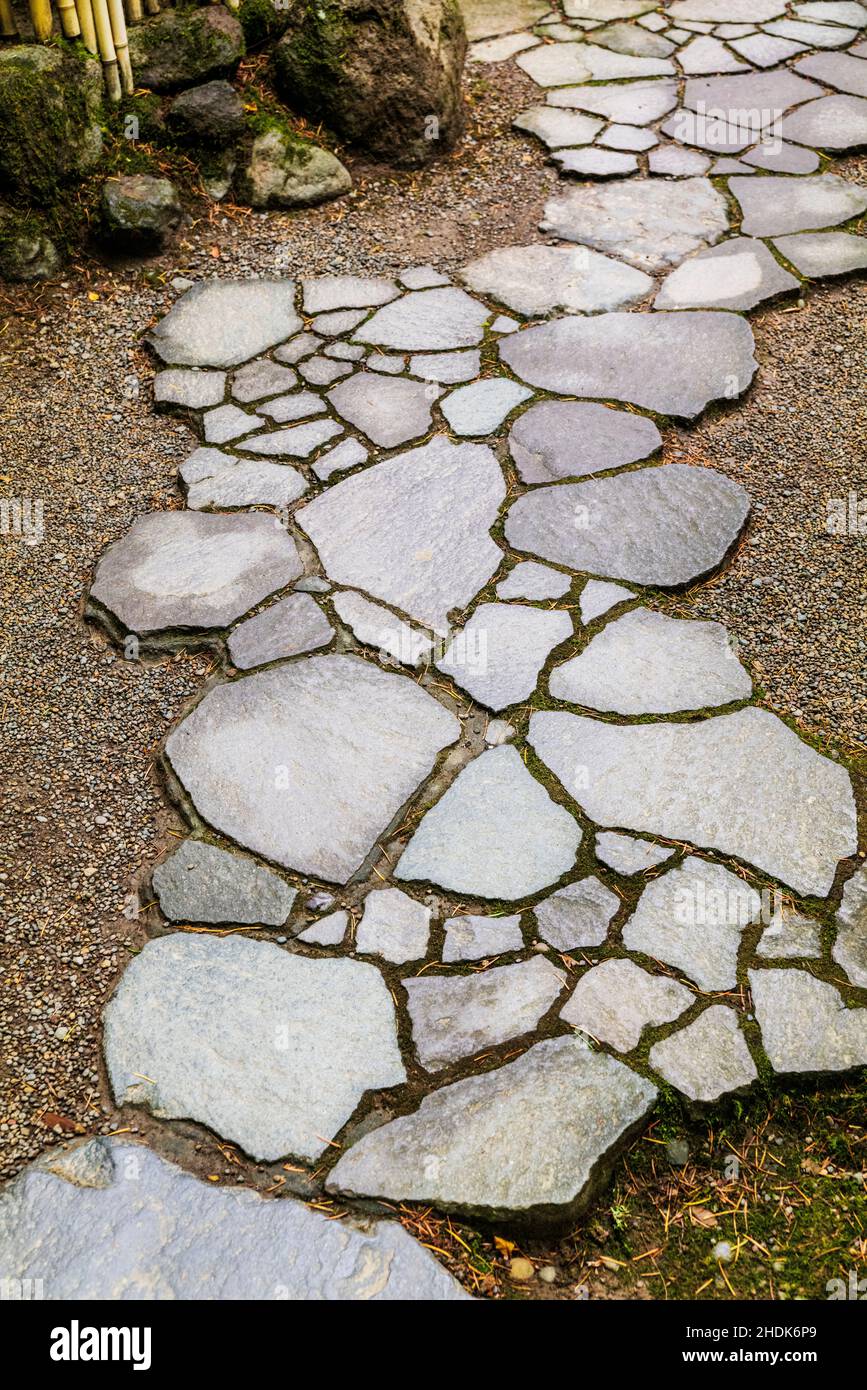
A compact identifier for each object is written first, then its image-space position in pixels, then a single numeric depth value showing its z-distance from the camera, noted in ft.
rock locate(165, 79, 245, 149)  16.48
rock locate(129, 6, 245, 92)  16.24
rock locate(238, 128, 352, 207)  17.06
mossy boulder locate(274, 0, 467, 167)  16.89
